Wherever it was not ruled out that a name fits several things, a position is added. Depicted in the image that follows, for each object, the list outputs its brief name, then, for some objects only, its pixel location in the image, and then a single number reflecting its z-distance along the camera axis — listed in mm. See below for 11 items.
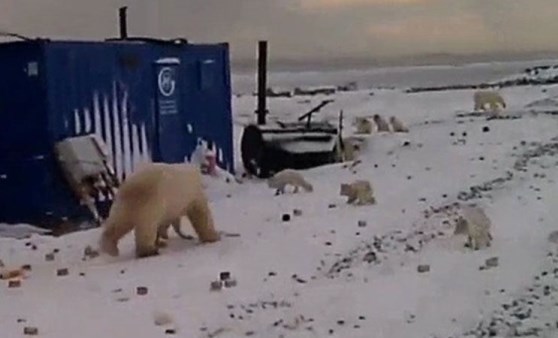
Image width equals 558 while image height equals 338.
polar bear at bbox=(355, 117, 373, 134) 21444
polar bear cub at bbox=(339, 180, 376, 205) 12156
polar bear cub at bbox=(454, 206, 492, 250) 9305
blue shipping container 12406
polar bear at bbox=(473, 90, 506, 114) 25891
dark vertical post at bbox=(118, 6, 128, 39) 17344
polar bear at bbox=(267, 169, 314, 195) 13578
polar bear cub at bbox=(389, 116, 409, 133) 21453
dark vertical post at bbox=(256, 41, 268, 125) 18728
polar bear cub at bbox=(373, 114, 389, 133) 21869
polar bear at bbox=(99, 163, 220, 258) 9688
